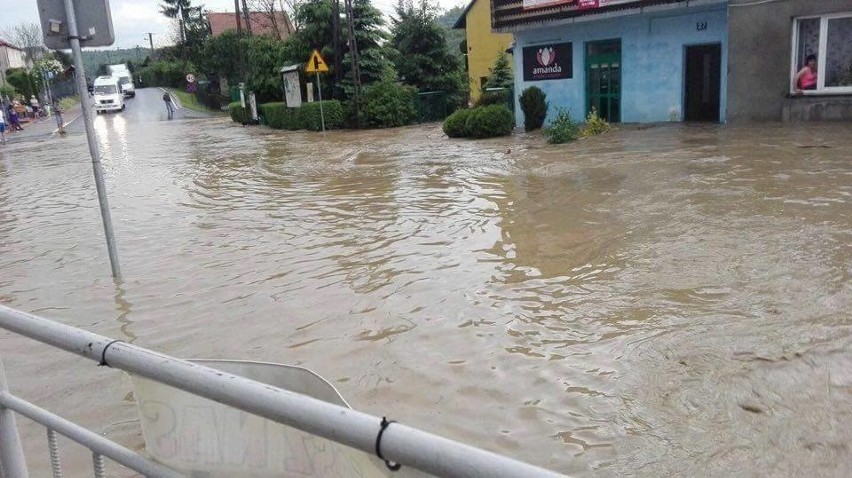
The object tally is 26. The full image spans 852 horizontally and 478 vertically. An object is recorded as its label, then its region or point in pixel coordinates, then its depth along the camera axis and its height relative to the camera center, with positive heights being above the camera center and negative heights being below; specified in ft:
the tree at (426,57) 105.70 +2.87
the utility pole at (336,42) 94.68 +5.47
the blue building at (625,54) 62.75 +0.78
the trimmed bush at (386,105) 94.22 -3.22
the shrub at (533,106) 72.08 -3.60
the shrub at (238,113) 128.88 -3.92
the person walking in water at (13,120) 128.67 -2.16
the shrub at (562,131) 57.98 -5.05
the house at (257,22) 175.01 +19.46
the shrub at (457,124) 69.41 -4.63
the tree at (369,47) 96.99 +4.52
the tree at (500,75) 99.60 -0.47
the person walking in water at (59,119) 118.87 -2.41
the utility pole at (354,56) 91.29 +3.33
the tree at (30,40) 283.79 +26.02
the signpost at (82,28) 21.36 +2.20
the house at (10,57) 221.05 +16.39
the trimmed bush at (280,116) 104.47 -4.16
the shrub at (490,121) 67.56 -4.48
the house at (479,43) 112.16 +4.59
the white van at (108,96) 178.70 +1.21
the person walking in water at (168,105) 165.73 -2.03
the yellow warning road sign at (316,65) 88.02 +2.49
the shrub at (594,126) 61.62 -5.20
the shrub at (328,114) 95.50 -3.84
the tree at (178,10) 248.52 +29.81
